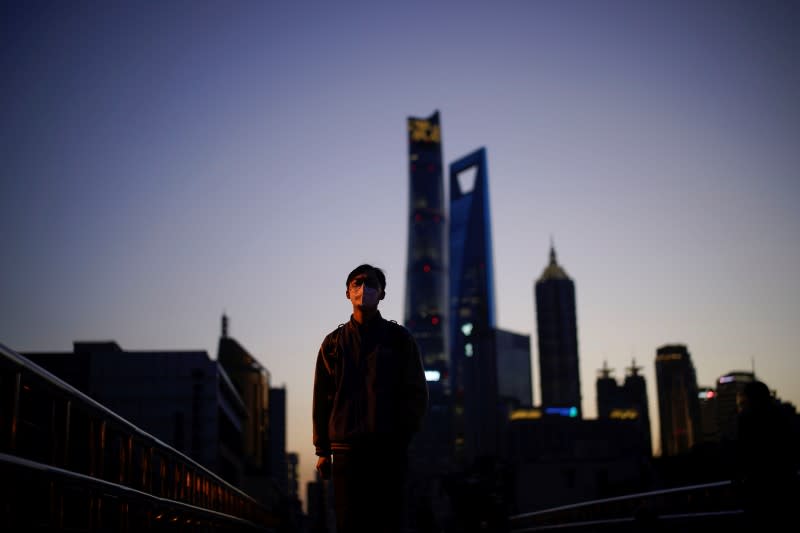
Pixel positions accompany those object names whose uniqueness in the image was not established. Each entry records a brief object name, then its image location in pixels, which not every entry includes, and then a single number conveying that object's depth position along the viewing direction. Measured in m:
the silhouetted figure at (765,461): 6.56
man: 5.26
